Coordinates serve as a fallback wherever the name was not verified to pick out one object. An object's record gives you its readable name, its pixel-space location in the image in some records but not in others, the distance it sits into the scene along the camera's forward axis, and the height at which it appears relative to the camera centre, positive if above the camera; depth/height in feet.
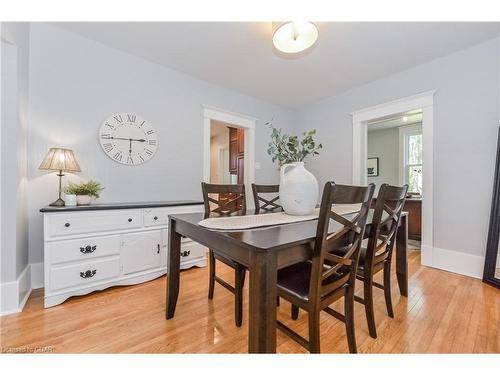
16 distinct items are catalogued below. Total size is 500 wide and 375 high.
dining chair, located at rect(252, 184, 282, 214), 6.96 -0.22
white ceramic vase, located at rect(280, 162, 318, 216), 5.08 -0.11
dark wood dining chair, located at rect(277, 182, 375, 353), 3.30 -1.60
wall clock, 8.12 +1.70
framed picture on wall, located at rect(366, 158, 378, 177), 19.19 +1.64
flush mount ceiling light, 5.81 +4.03
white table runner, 4.05 -0.74
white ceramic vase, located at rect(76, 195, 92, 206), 6.91 -0.53
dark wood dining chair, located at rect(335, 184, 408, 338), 4.36 -1.45
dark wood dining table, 2.90 -1.00
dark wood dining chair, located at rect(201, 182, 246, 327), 5.04 -0.74
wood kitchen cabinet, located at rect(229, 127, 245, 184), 15.11 +2.25
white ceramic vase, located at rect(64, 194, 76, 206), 6.64 -0.52
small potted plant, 6.90 -0.26
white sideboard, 5.90 -1.85
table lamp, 6.47 +0.60
